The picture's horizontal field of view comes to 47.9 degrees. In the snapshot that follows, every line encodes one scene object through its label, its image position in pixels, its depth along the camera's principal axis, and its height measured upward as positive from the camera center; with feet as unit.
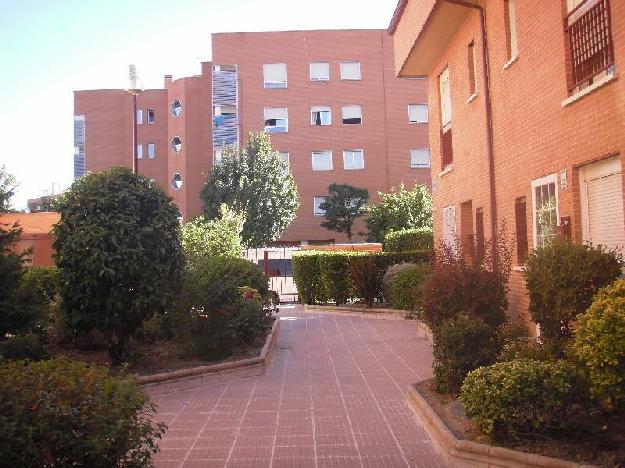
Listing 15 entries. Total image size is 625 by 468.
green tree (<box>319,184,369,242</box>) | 142.72 +15.73
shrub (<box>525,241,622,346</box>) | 21.20 -0.11
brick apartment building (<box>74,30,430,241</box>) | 151.43 +37.97
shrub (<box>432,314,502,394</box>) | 23.82 -2.35
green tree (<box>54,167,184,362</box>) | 29.86 +1.55
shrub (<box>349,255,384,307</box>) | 62.90 +0.46
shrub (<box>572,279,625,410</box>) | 15.60 -1.55
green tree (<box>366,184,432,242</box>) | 113.29 +11.19
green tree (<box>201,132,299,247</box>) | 130.93 +17.81
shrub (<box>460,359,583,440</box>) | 17.19 -3.03
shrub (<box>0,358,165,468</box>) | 13.17 -2.55
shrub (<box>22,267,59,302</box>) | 38.52 +0.57
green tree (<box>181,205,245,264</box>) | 60.85 +4.25
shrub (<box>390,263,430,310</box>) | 54.68 -0.42
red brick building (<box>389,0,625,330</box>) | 26.55 +7.95
